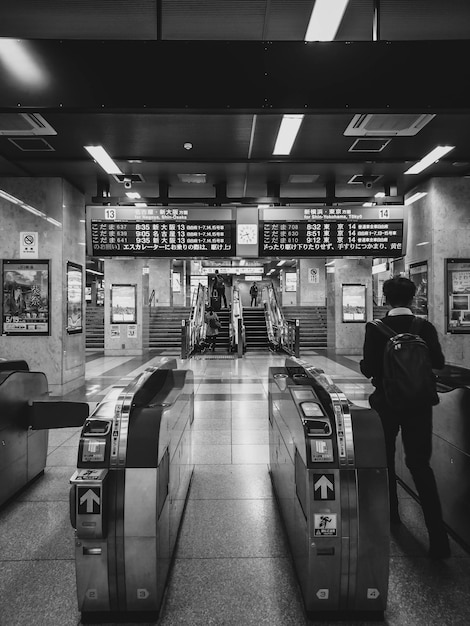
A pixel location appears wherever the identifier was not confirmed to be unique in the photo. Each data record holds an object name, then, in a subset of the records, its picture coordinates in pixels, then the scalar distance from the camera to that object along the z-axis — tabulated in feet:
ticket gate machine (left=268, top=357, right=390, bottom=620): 6.45
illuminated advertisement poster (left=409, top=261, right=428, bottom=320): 23.44
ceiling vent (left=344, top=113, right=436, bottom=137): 15.07
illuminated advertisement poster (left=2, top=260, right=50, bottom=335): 22.84
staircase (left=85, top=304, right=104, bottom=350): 52.04
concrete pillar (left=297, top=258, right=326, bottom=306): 71.31
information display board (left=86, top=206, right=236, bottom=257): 21.79
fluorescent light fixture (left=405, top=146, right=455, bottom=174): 18.89
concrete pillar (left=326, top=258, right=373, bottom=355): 43.70
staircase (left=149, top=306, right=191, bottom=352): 50.80
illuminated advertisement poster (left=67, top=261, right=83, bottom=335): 24.17
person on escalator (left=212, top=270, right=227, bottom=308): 57.28
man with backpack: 8.10
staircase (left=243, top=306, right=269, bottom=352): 50.20
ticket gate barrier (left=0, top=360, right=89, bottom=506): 10.68
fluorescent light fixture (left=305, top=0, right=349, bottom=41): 11.02
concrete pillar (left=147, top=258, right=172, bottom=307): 65.72
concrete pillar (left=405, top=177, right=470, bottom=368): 22.30
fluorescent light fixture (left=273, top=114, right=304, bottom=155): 15.98
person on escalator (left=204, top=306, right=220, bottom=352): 47.14
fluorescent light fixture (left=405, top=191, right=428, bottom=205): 23.55
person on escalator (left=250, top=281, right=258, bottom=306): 84.48
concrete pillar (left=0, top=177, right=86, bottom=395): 22.88
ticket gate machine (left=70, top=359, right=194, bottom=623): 6.28
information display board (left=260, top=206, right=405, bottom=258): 21.85
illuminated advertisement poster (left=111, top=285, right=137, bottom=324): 44.50
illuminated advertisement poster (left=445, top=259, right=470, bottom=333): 22.36
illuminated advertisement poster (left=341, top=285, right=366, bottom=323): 43.96
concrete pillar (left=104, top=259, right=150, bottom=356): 44.50
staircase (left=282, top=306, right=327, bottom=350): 49.98
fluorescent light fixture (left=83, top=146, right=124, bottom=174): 18.69
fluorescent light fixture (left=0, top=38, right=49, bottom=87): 7.90
